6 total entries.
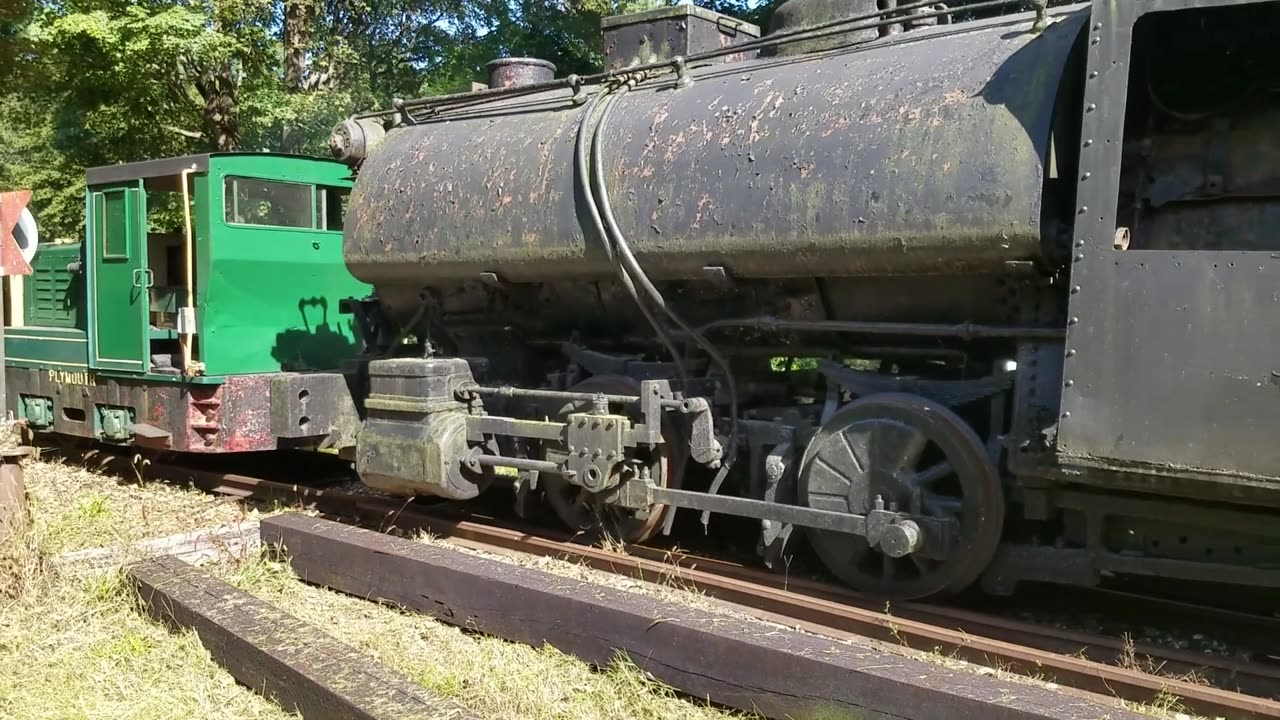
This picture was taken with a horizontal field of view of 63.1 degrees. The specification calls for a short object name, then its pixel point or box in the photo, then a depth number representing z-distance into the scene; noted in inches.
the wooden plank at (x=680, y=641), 134.3
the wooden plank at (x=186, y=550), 210.7
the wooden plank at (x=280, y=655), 142.6
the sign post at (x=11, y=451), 197.5
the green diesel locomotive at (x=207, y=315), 306.3
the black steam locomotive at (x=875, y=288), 151.0
